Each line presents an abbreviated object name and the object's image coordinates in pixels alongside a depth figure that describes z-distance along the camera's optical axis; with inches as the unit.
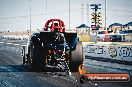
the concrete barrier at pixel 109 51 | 606.5
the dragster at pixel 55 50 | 407.9
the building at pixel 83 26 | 2308.8
